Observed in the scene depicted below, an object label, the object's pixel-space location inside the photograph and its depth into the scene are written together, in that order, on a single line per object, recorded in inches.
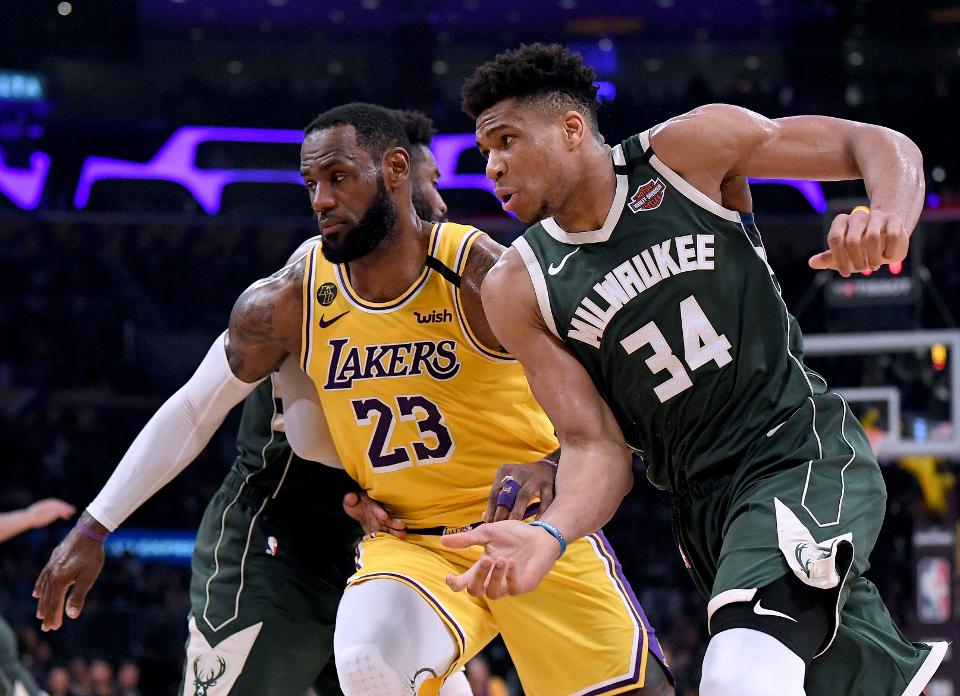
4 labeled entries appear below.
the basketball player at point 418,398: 156.3
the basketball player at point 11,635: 232.1
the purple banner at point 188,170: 633.0
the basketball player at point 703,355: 117.4
